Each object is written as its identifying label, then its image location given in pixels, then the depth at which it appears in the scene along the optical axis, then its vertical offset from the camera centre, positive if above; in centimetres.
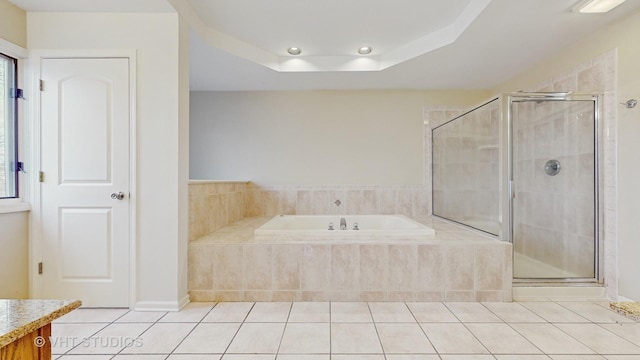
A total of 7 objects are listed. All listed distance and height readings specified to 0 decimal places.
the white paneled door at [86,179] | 228 +1
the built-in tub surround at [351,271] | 241 -72
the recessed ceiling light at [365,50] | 319 +136
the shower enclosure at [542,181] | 258 -2
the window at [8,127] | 219 +38
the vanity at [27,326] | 62 -31
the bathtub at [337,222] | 337 -51
